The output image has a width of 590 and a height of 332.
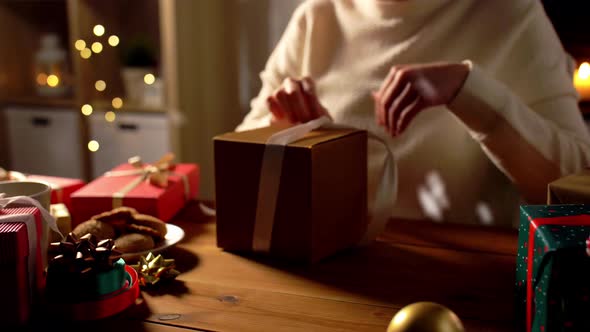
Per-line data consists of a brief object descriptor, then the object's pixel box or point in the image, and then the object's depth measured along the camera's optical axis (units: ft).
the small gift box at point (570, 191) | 2.41
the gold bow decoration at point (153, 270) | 2.66
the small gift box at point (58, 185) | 3.63
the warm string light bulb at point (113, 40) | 8.43
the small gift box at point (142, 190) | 3.43
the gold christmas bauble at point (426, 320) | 1.97
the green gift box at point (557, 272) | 1.89
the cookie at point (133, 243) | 2.91
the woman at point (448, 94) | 3.58
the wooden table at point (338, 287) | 2.35
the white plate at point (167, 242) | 2.88
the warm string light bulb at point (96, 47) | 8.19
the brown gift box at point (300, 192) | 2.86
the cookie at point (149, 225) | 3.02
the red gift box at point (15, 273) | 2.21
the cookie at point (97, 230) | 2.94
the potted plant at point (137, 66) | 7.98
